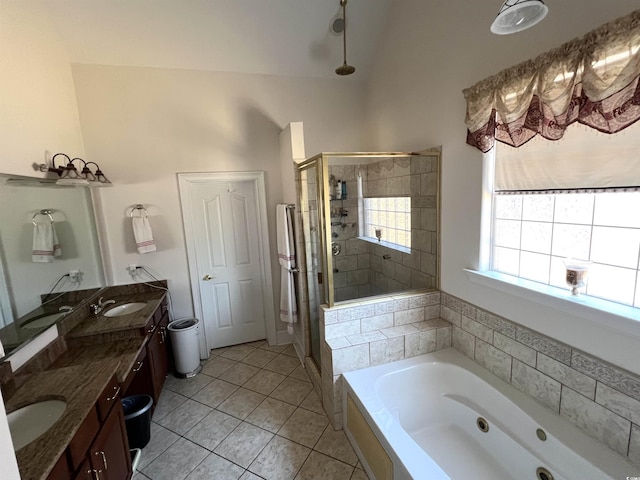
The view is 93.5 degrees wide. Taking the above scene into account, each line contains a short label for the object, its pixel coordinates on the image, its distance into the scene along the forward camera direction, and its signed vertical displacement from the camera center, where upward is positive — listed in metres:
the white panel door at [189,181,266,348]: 3.38 -0.62
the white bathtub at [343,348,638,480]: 1.53 -1.41
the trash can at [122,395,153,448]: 2.16 -1.54
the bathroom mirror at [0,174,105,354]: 1.83 -0.30
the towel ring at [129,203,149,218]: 3.05 +0.01
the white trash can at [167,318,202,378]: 3.02 -1.42
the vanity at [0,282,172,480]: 1.23 -0.93
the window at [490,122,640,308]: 1.40 -0.11
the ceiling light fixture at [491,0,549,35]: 1.17 +0.72
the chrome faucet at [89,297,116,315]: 2.64 -0.86
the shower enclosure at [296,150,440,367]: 2.54 -0.25
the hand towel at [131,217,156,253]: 2.97 -0.24
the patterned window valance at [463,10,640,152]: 1.26 +0.49
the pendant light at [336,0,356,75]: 2.54 +1.10
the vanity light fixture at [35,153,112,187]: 2.34 +0.32
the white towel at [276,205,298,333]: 3.07 -0.63
